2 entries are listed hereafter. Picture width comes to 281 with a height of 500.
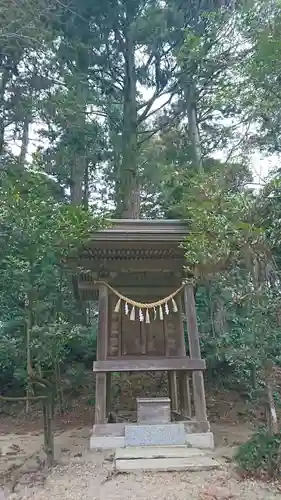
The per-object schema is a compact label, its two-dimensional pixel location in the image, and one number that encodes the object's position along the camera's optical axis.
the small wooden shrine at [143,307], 5.15
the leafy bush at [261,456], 3.74
